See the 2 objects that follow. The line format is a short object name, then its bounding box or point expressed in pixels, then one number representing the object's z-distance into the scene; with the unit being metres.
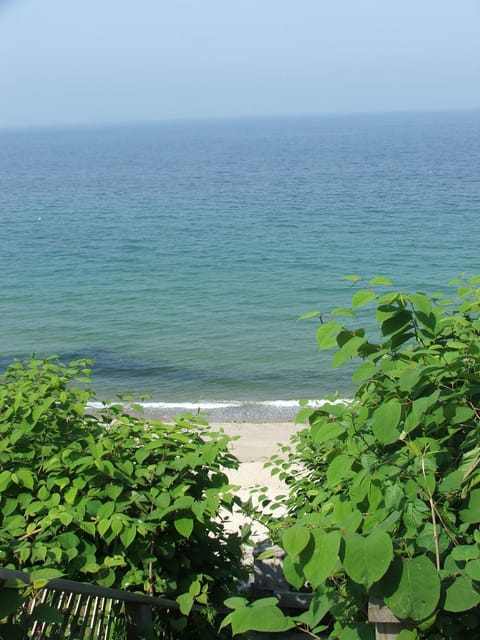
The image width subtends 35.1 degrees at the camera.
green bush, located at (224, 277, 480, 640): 2.18
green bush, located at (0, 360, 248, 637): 3.91
